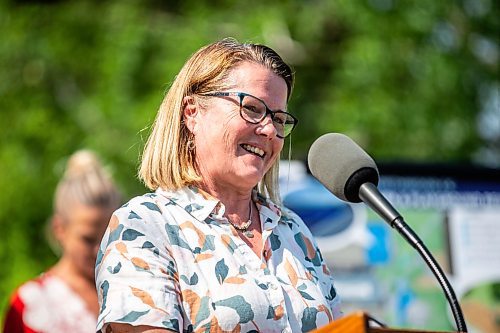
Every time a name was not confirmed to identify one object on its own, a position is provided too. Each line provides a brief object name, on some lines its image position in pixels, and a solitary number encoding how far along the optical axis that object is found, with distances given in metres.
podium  4.21
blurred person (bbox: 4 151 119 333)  8.66
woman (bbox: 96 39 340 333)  5.10
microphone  5.34
